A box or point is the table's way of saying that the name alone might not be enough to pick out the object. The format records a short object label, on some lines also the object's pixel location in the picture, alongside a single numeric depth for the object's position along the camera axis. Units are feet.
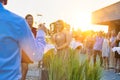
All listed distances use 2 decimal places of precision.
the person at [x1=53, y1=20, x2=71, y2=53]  17.39
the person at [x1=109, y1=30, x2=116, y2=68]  29.41
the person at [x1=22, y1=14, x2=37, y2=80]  14.23
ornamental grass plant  11.69
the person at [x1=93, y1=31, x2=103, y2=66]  31.12
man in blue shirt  4.27
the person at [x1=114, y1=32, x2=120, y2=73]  26.82
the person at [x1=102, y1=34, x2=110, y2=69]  30.62
